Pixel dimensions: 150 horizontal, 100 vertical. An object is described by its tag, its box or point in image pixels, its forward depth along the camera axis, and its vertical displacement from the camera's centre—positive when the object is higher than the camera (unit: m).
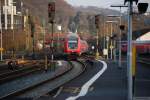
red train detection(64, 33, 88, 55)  79.44 +0.02
